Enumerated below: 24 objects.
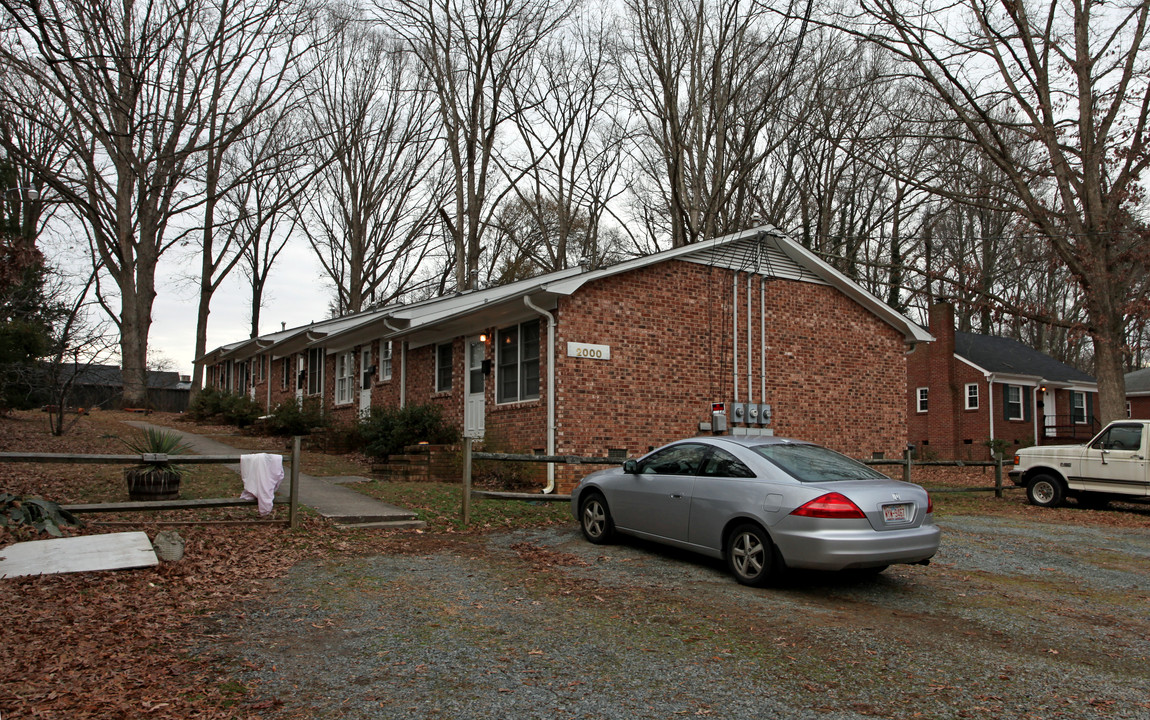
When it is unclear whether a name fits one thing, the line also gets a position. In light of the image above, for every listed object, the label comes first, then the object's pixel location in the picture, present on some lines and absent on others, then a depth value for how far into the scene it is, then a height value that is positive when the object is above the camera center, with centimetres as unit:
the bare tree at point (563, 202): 3003 +912
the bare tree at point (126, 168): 889 +532
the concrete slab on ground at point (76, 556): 697 -118
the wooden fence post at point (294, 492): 948 -78
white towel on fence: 964 -63
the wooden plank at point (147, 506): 841 -87
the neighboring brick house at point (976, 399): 2981 +111
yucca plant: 1022 -71
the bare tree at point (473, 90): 2714 +1140
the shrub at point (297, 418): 2230 +14
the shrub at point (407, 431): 1688 -14
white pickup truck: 1439 -70
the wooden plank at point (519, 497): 1109 -97
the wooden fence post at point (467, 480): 1066 -71
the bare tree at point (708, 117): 2422 +949
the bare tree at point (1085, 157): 1834 +608
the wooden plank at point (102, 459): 823 -39
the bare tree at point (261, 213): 2905 +890
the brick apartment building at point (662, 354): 1494 +147
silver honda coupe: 700 -73
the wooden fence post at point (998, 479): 1695 -101
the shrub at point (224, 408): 2561 +47
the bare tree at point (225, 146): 1639 +785
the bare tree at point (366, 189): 3269 +1023
